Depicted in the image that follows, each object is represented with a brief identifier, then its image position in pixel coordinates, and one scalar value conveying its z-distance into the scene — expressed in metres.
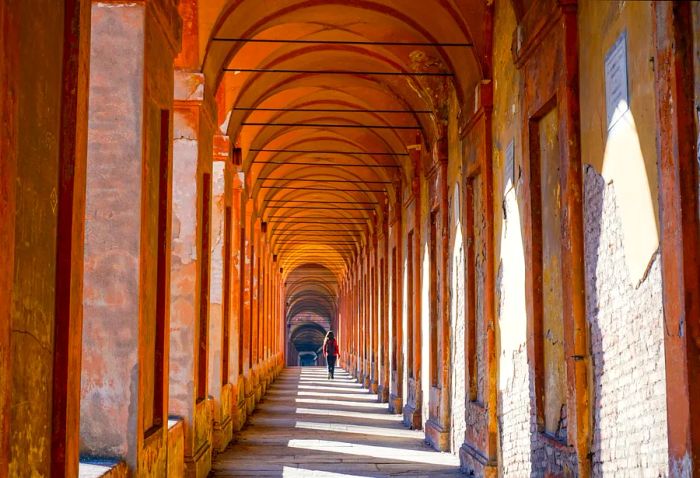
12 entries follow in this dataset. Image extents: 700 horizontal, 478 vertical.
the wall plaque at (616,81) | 5.68
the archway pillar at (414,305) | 16.31
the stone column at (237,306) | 15.69
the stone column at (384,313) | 22.69
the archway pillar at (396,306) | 19.56
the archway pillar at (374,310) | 26.50
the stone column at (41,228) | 3.91
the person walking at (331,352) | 36.12
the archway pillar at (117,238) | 6.68
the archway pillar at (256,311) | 21.78
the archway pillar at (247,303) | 18.52
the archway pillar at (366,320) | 29.12
